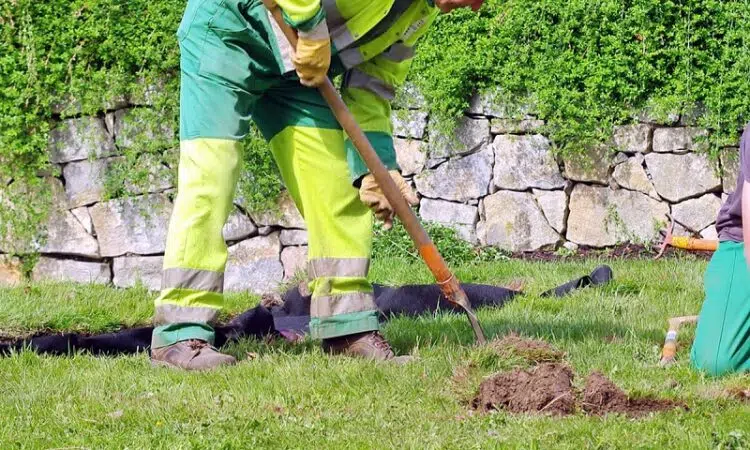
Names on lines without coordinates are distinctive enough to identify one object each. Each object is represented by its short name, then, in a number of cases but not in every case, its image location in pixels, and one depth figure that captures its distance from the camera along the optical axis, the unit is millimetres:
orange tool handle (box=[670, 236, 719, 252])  11047
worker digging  8758
